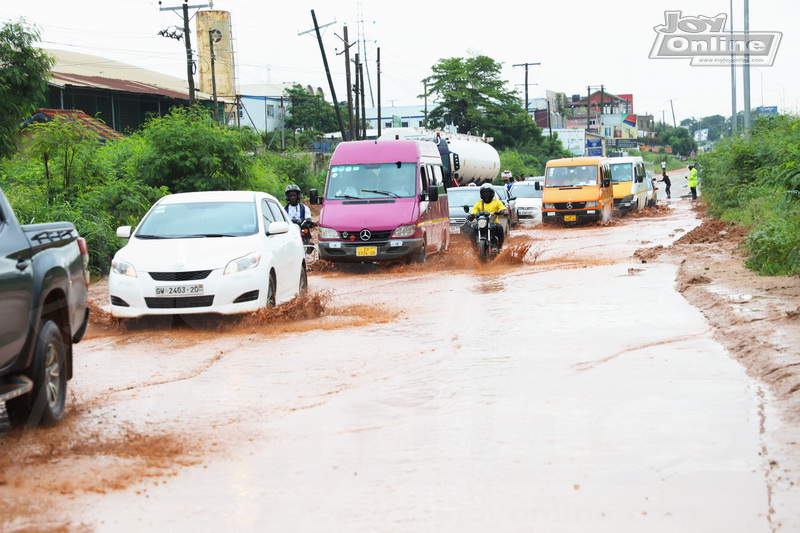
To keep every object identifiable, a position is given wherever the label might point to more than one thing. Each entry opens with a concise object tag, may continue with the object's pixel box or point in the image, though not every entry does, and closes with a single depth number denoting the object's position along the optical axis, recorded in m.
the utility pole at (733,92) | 43.23
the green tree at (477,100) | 87.38
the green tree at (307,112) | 87.38
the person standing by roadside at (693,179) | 48.22
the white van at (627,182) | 38.03
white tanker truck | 36.95
